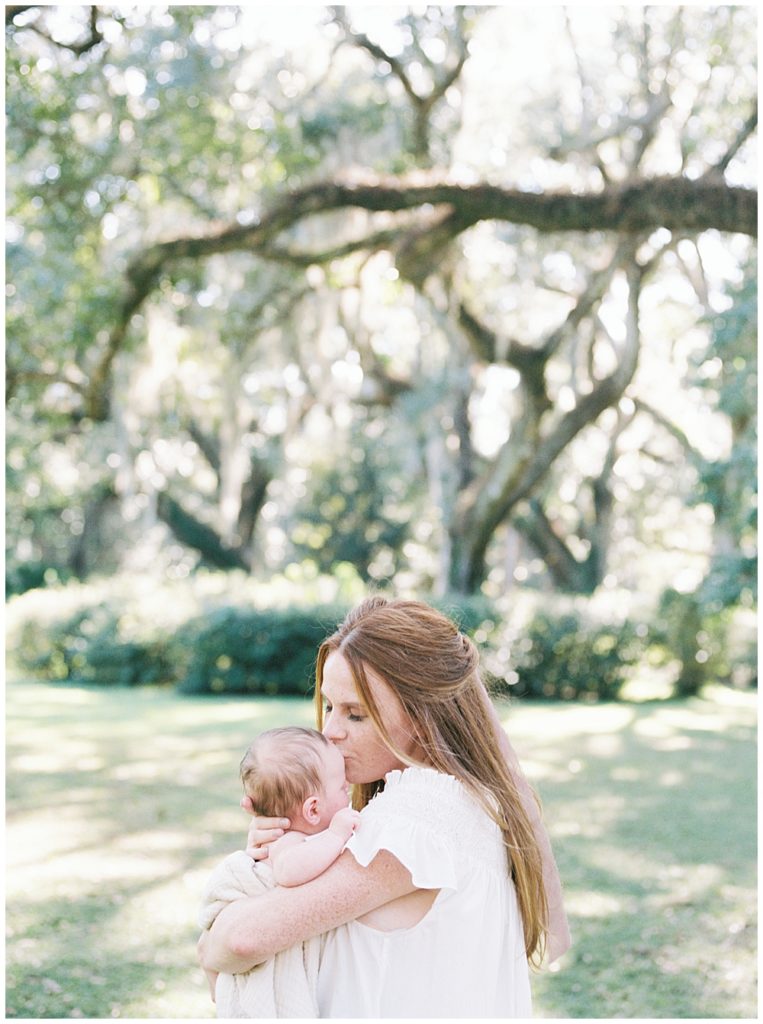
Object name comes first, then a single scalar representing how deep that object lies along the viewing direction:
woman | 1.74
